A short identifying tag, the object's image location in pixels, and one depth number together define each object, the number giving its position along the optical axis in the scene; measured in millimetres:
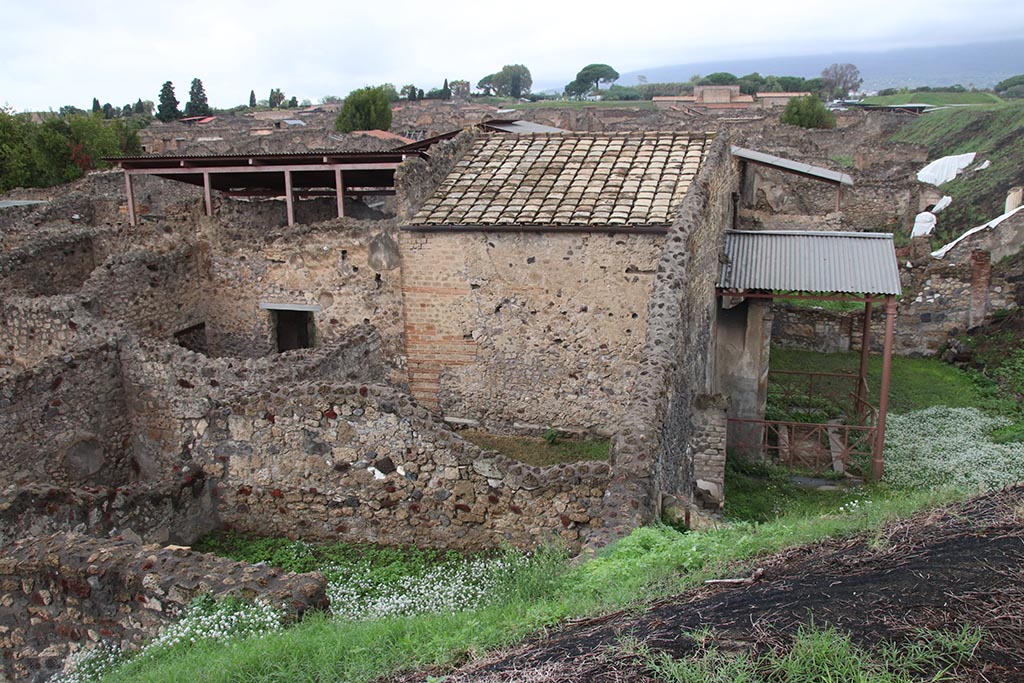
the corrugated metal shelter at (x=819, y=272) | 10812
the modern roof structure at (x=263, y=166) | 13750
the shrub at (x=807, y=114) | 50719
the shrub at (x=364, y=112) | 53312
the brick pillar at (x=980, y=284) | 16531
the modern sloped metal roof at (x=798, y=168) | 15984
